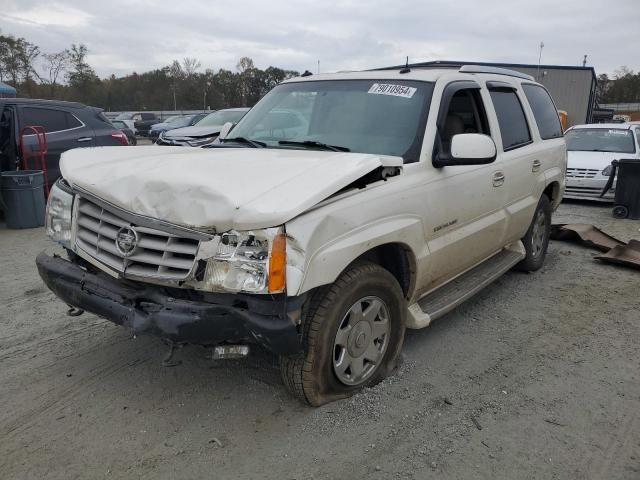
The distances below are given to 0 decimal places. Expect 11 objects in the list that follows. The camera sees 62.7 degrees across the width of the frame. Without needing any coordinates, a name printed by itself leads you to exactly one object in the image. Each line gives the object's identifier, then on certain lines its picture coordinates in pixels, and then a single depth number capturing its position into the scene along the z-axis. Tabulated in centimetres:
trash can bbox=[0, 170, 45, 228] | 762
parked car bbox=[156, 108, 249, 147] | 1270
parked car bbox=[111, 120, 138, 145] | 1739
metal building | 3012
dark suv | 819
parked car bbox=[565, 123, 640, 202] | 1034
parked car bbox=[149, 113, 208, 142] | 2042
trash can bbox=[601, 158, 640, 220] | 884
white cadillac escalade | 255
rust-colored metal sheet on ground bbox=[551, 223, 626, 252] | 683
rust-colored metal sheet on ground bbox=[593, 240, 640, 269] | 605
